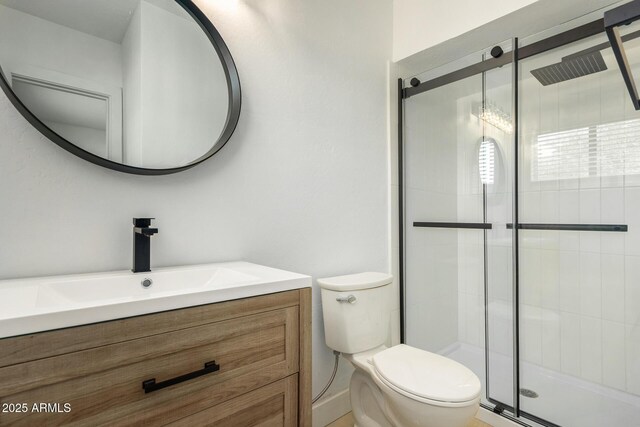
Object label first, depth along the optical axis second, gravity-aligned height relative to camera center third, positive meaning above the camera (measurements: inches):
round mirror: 39.8 +19.3
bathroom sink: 25.1 -8.0
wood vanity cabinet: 24.8 -14.2
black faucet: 43.8 -4.3
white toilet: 45.9 -25.0
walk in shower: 65.1 -2.3
